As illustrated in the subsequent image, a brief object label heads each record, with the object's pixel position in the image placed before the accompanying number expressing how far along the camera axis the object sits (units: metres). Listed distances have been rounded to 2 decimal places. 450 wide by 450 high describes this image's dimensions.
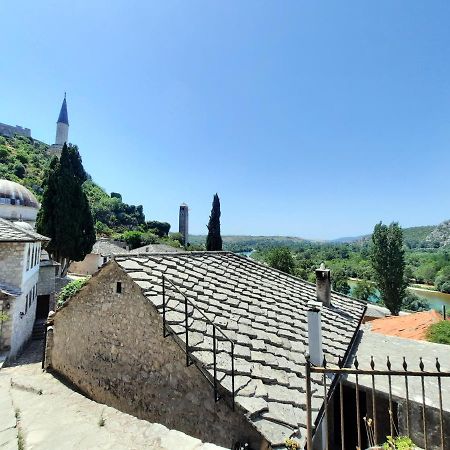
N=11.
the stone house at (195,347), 4.08
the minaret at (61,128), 92.22
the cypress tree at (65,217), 28.64
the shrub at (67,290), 16.91
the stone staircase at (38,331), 17.90
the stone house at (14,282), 13.12
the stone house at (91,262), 42.06
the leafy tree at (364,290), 49.94
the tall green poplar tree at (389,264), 27.72
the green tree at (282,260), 44.56
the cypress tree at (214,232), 40.19
